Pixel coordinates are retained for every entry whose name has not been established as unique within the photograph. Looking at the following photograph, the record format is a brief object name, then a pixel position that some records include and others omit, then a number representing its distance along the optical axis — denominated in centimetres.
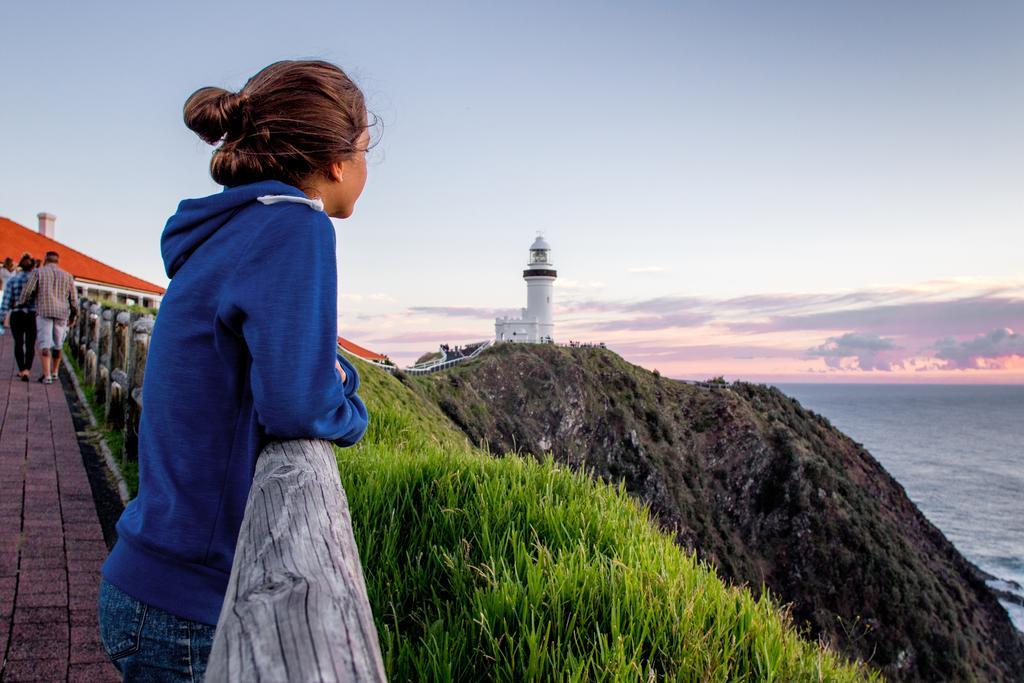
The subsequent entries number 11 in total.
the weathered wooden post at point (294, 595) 98
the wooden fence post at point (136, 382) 698
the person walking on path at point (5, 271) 1705
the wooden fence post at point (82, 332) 1484
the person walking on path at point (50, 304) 1173
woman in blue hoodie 144
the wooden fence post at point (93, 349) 1177
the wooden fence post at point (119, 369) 843
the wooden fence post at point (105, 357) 967
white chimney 3947
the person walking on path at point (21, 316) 1195
